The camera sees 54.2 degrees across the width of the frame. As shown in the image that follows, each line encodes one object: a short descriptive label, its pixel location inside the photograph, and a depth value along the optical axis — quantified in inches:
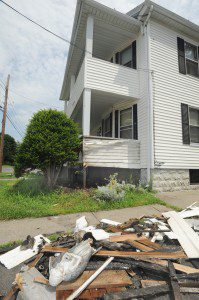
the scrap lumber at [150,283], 81.8
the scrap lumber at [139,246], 108.0
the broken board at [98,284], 77.3
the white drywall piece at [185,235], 105.7
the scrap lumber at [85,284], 74.7
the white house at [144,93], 314.3
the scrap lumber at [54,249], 106.0
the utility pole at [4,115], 783.5
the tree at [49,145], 245.3
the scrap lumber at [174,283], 74.1
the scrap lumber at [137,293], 74.4
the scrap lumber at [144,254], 99.0
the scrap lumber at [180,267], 89.3
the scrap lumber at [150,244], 111.5
